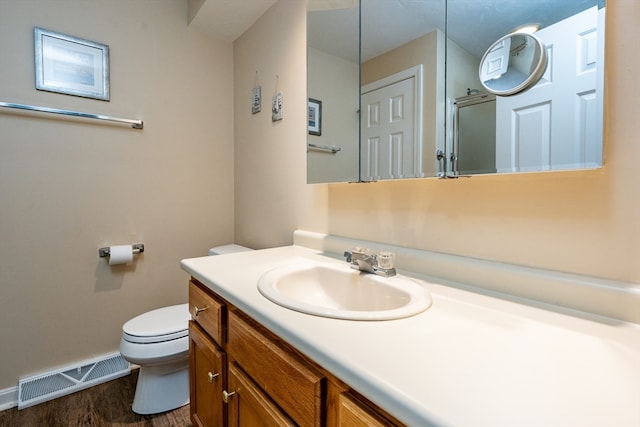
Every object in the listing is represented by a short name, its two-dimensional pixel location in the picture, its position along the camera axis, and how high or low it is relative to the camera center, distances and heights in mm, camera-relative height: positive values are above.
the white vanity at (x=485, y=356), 342 -234
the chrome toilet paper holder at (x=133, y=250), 1636 -248
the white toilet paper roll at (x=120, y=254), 1619 -266
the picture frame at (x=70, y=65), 1445 +742
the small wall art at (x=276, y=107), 1581 +553
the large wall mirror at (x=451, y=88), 642 +347
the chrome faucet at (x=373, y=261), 882 -172
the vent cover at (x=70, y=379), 1412 -902
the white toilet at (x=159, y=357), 1278 -670
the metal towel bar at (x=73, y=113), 1376 +485
